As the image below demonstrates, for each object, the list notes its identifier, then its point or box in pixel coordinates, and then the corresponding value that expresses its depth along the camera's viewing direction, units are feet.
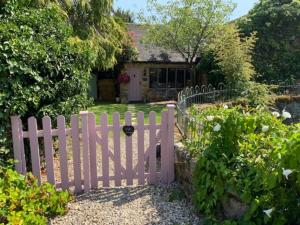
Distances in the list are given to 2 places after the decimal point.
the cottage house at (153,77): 44.45
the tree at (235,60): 30.02
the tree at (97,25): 29.09
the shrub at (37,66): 10.36
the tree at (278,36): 39.19
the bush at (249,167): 6.71
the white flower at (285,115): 8.03
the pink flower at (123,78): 43.42
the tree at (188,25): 40.89
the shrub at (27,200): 8.23
